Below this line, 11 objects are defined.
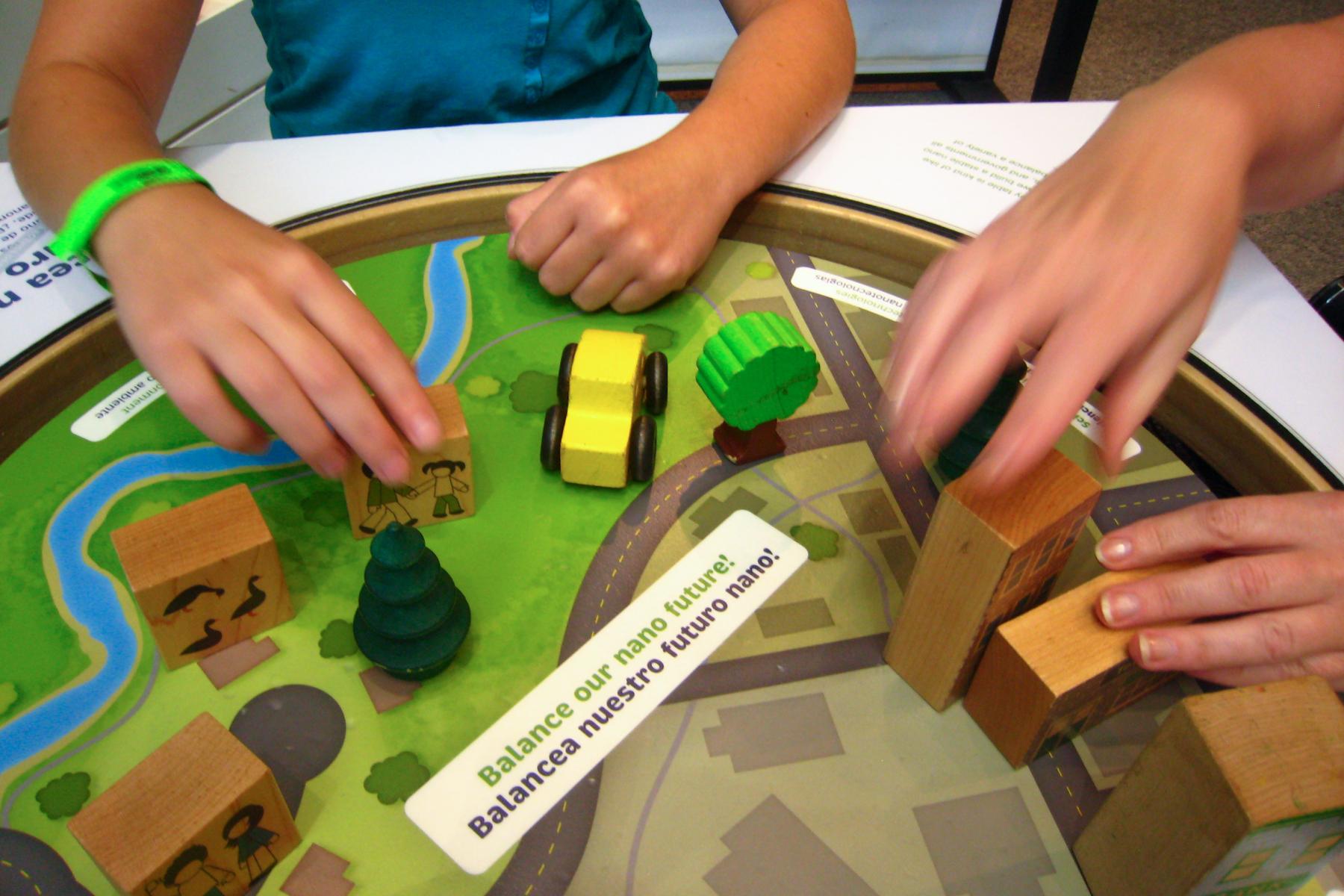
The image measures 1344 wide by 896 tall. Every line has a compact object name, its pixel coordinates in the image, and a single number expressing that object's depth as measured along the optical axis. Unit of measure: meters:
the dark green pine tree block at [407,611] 0.49
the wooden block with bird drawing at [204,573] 0.51
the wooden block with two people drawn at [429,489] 0.58
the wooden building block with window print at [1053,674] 0.47
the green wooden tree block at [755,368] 0.57
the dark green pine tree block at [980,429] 0.60
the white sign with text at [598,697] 0.47
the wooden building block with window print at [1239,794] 0.37
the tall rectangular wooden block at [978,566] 0.46
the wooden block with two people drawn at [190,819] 0.41
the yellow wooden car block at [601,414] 0.61
